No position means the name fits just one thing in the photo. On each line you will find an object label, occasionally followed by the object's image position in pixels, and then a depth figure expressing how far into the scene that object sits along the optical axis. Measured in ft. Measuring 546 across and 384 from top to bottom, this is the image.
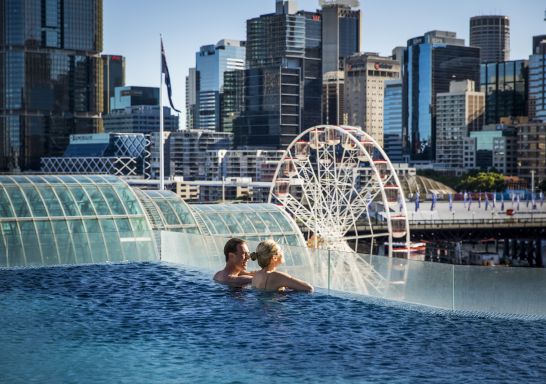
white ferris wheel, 321.32
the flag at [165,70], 244.42
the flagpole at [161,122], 241.35
